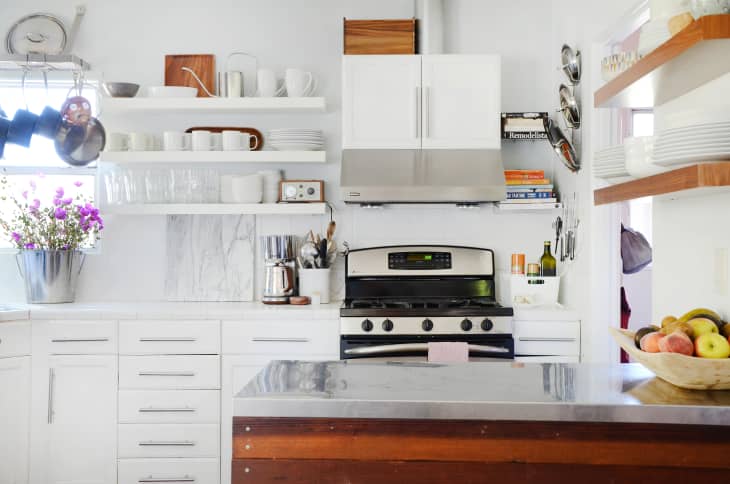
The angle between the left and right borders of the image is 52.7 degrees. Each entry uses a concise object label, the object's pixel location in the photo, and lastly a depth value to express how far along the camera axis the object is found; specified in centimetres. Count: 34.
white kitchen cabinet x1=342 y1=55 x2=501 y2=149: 402
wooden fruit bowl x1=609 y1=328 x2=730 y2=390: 179
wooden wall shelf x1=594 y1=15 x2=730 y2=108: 166
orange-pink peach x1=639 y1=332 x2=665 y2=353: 196
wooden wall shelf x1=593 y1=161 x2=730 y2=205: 165
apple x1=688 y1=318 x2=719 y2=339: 190
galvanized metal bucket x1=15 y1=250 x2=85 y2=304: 413
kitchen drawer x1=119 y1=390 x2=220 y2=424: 376
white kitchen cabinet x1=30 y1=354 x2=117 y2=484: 378
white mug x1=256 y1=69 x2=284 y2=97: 419
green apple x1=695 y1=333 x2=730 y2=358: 183
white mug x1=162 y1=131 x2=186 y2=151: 421
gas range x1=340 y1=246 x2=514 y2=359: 376
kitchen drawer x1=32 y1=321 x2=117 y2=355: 379
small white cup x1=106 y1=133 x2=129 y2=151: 426
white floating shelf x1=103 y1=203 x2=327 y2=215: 414
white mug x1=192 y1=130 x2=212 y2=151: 419
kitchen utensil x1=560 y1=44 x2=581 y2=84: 381
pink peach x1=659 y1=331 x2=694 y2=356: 186
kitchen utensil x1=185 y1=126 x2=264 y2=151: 443
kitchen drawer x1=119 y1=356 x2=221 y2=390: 377
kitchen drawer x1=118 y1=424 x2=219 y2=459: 377
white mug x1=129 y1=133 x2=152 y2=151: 426
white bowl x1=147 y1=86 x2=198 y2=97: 419
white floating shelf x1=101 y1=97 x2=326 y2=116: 416
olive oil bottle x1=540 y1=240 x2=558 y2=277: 415
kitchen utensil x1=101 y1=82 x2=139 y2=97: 420
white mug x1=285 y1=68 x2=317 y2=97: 417
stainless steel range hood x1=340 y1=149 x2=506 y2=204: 390
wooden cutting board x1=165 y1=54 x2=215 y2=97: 442
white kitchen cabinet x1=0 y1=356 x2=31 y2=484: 372
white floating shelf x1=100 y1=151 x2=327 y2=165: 416
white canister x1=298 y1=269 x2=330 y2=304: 420
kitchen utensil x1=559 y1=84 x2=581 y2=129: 381
